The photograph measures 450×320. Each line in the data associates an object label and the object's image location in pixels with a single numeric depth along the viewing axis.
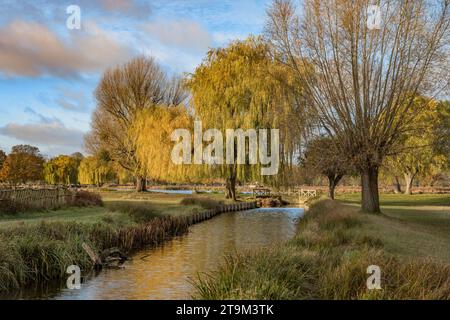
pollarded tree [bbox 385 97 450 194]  58.25
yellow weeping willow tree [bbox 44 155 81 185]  100.81
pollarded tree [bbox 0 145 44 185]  77.88
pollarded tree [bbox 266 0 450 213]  26.34
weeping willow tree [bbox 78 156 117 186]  82.88
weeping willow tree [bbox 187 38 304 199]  41.09
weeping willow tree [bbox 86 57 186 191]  66.00
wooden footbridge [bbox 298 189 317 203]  60.86
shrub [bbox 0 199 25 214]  26.11
